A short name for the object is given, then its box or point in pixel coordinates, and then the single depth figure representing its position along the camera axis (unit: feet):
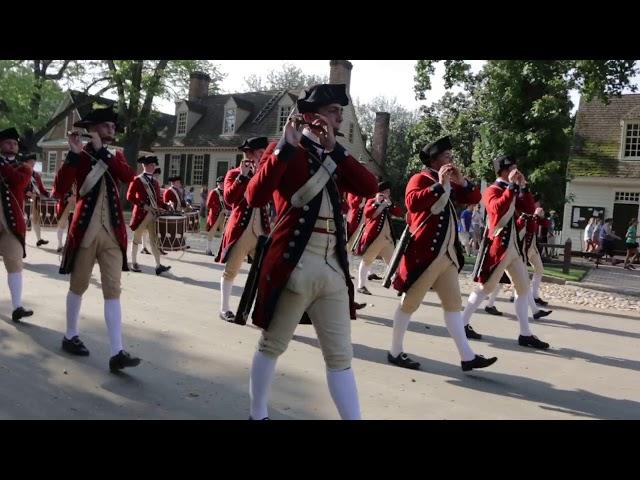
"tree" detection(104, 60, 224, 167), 113.60
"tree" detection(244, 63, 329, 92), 201.05
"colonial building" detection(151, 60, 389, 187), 129.18
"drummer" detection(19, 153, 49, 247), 44.73
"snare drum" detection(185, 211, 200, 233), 37.97
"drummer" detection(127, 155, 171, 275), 34.96
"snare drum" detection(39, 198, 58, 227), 45.09
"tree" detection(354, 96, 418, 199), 138.00
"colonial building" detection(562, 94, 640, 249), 95.66
